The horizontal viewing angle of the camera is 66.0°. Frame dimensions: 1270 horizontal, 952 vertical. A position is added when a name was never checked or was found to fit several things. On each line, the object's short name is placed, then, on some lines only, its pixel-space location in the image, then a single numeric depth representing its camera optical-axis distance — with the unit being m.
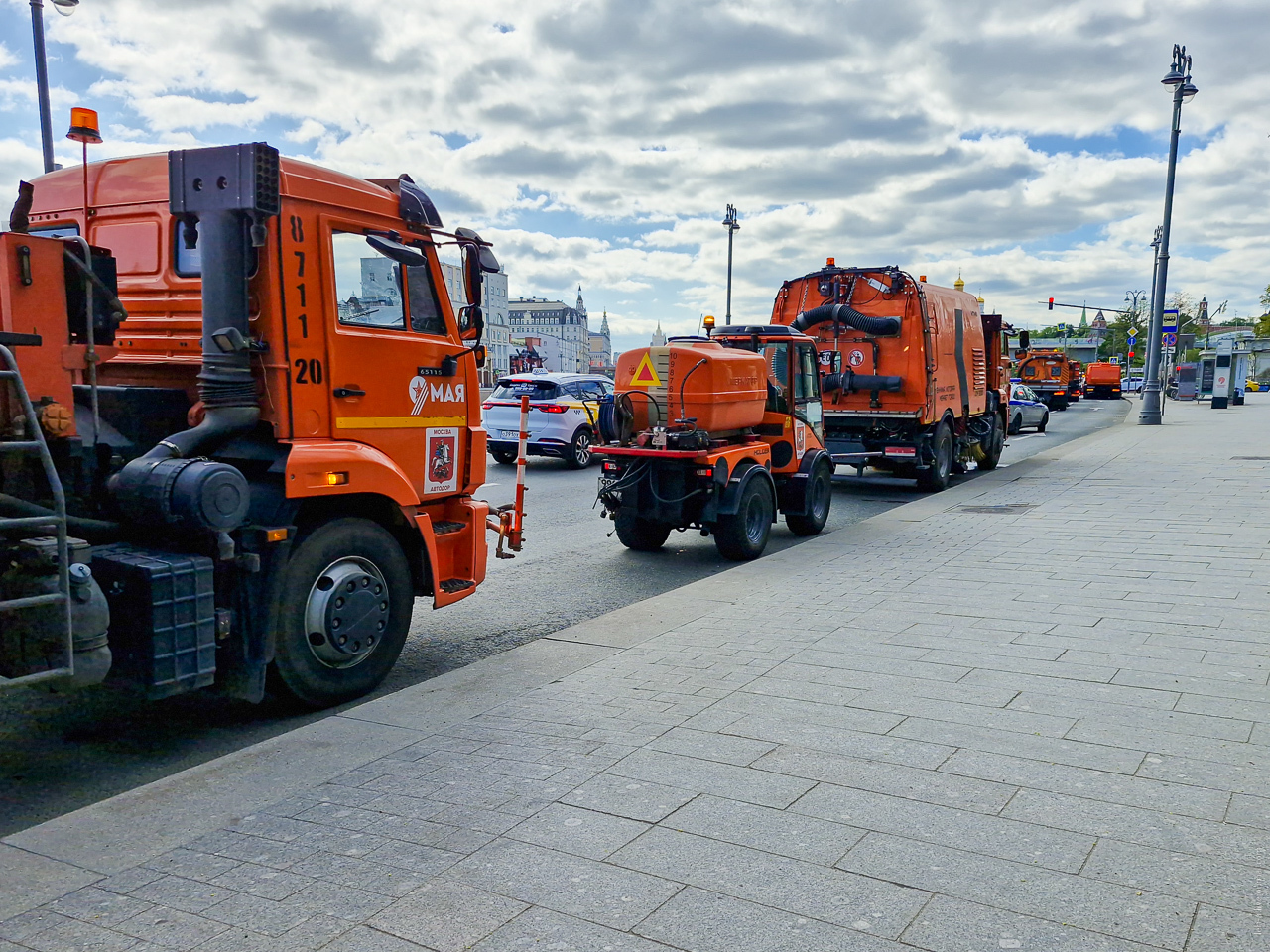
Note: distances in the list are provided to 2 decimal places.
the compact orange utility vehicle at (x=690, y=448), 9.31
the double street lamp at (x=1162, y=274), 26.11
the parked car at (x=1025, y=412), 28.61
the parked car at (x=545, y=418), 17.66
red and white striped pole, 6.77
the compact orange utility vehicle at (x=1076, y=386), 53.41
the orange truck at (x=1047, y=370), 49.81
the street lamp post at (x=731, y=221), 41.72
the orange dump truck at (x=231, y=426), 4.00
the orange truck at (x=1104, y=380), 59.22
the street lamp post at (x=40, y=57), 9.51
